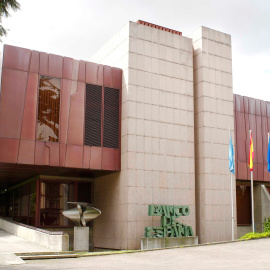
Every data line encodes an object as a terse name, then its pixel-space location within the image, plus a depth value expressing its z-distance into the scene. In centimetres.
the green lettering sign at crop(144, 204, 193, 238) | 2405
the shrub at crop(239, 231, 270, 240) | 2267
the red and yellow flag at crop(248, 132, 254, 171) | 2577
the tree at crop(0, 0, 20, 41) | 1516
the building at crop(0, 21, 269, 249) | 2370
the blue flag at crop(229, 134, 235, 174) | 2595
